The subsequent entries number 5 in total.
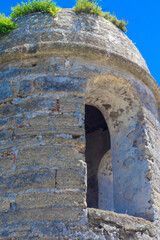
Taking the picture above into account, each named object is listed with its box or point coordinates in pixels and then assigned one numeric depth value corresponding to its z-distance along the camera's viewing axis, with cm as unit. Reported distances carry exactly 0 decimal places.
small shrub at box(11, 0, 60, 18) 497
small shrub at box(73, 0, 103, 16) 513
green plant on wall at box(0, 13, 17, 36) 491
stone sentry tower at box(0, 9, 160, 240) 321
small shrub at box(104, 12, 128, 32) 544
